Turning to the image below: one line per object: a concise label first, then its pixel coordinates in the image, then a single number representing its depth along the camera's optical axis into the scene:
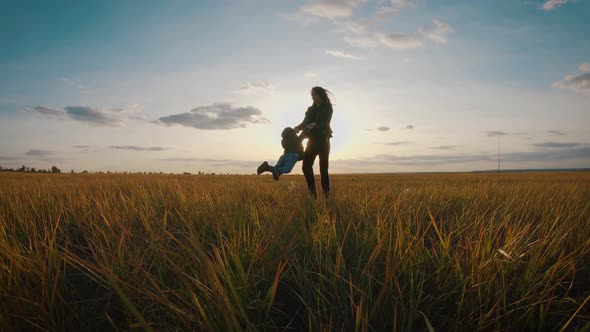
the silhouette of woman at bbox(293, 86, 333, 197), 6.13
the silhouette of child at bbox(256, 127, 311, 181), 6.19
